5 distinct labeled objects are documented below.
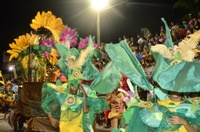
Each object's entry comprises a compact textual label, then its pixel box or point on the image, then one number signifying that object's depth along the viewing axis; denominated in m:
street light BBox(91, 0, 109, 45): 11.13
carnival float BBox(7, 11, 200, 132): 3.86
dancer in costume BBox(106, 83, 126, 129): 8.77
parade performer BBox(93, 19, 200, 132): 3.74
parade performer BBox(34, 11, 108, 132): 5.76
